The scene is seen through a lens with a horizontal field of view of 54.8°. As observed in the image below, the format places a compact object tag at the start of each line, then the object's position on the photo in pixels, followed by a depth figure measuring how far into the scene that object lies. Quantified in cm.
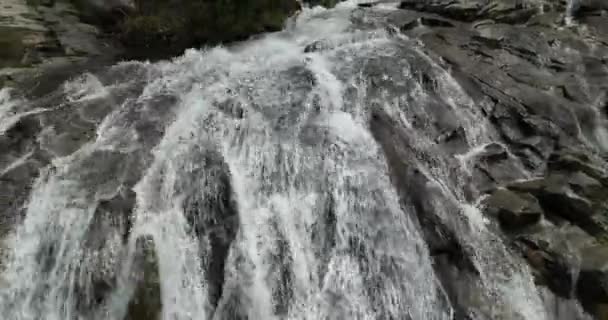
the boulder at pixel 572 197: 1002
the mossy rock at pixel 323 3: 1881
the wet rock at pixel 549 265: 934
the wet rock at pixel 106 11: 1650
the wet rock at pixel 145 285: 891
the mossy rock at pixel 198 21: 1398
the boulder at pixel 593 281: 906
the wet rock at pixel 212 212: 940
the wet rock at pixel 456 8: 1642
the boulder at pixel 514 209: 1005
